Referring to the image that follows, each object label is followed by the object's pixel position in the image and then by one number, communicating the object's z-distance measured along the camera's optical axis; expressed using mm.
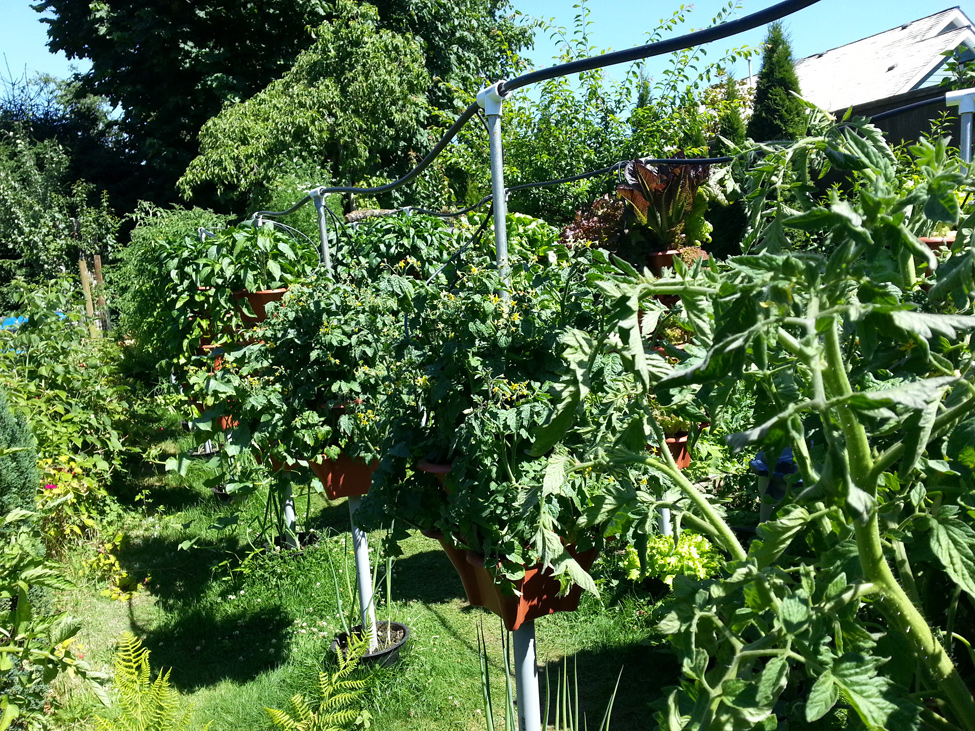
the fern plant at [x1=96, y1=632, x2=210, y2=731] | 1585
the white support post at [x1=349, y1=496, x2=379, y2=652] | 3291
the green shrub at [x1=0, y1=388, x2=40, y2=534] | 3270
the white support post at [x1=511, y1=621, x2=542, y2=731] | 1831
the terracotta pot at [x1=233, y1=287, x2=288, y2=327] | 3859
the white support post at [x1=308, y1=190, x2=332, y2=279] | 3016
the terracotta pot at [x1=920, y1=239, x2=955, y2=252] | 1665
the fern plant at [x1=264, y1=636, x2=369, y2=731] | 1509
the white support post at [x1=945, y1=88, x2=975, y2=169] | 2375
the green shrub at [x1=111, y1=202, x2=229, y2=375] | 4867
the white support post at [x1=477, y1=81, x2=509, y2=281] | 1789
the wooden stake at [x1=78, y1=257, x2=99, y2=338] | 7848
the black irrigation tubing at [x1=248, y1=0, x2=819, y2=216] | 1279
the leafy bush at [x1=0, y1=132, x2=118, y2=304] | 15805
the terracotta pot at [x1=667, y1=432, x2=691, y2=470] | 2311
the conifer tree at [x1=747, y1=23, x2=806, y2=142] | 12812
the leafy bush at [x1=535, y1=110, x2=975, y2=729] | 715
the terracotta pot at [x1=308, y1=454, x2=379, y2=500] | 2900
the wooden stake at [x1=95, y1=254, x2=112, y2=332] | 7680
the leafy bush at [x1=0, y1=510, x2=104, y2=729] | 1756
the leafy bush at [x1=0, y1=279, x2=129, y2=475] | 4680
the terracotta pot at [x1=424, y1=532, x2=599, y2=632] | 1708
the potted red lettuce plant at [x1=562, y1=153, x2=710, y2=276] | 2607
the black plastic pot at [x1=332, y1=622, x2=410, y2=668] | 3400
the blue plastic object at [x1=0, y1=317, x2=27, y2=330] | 5387
